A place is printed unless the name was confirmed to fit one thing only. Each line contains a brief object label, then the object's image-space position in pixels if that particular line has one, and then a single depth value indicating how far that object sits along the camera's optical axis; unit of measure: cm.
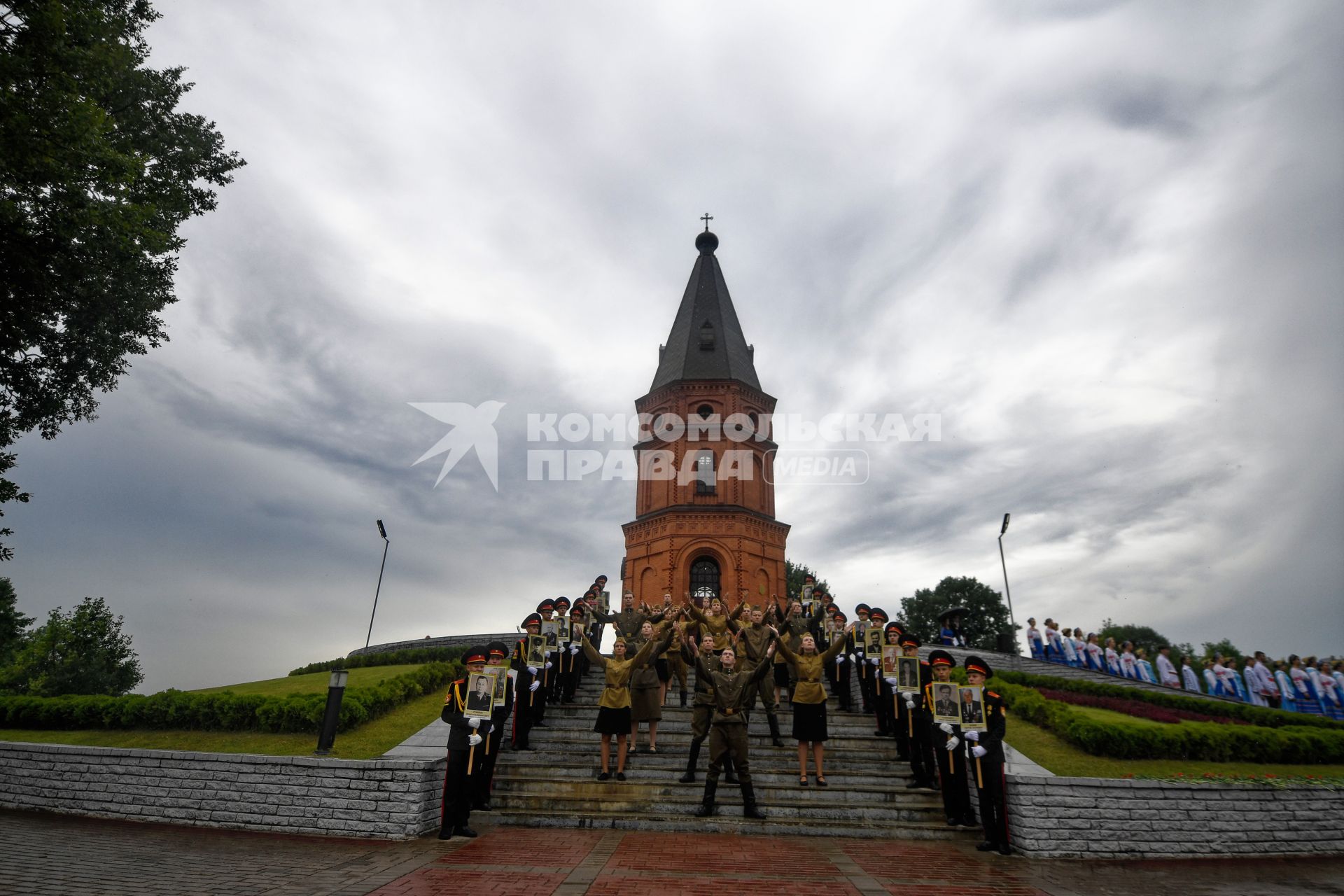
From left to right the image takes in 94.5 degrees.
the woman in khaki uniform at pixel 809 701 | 915
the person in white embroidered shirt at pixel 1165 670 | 2103
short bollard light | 944
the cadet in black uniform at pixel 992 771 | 754
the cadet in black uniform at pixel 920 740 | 912
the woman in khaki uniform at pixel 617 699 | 944
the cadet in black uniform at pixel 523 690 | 1040
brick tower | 2667
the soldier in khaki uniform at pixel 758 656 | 1009
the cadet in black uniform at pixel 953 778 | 824
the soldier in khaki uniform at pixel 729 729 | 832
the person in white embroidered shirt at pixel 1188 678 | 2200
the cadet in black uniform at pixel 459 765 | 787
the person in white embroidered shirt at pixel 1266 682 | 1836
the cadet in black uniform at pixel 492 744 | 868
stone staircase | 827
